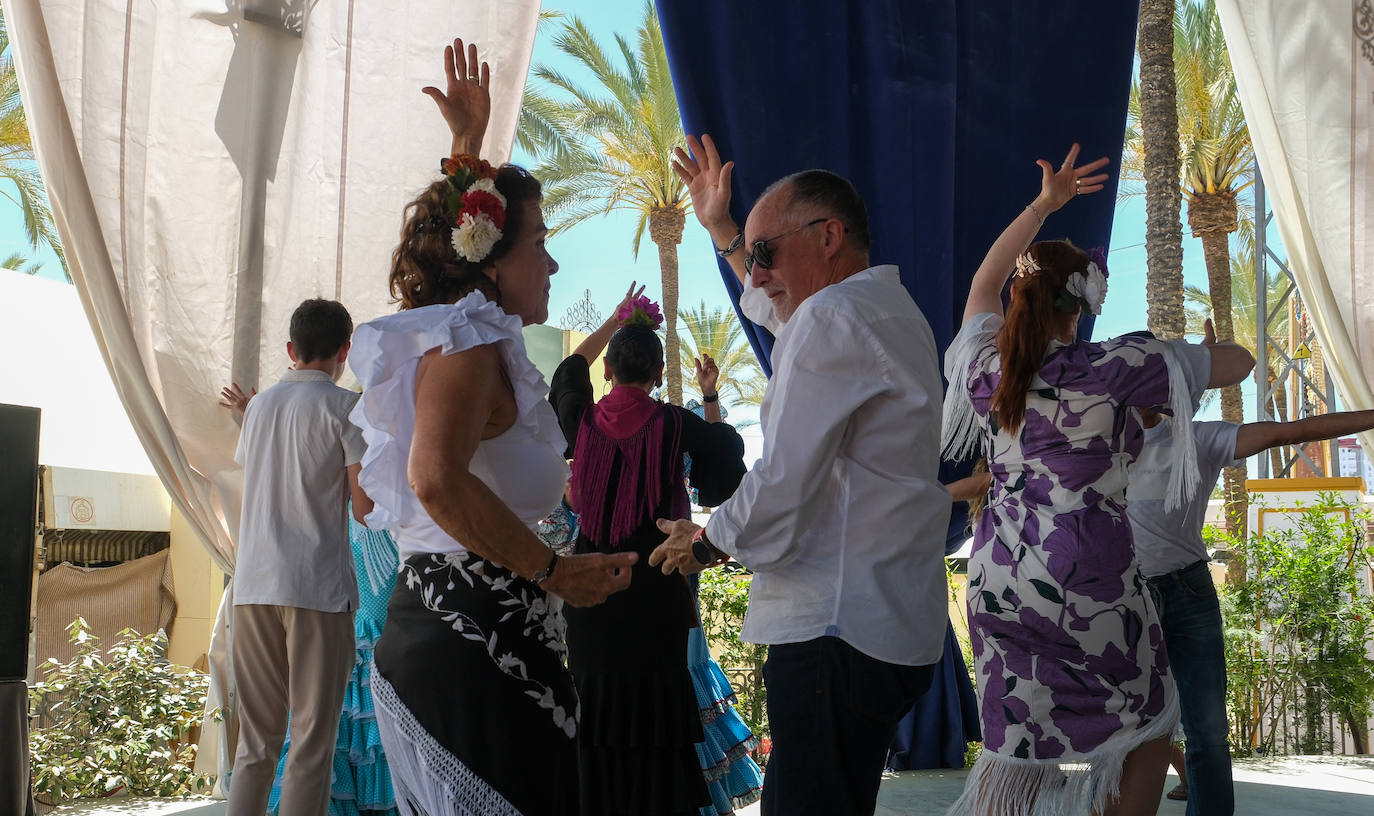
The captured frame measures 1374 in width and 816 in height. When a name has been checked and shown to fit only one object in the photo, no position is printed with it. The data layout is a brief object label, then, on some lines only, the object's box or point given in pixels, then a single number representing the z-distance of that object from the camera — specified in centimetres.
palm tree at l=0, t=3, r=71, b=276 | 1484
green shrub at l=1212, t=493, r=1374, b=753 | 587
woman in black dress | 309
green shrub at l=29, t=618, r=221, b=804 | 484
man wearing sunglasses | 168
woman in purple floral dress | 221
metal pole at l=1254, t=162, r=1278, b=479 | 816
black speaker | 346
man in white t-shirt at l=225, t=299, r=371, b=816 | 304
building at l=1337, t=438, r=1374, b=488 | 2159
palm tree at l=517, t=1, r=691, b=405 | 1557
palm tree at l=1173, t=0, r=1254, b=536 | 1395
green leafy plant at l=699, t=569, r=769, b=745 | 562
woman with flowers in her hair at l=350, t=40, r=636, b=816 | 149
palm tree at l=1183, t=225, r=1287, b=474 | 2023
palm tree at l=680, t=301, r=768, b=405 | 2220
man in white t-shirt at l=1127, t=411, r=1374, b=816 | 288
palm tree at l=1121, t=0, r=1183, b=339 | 909
